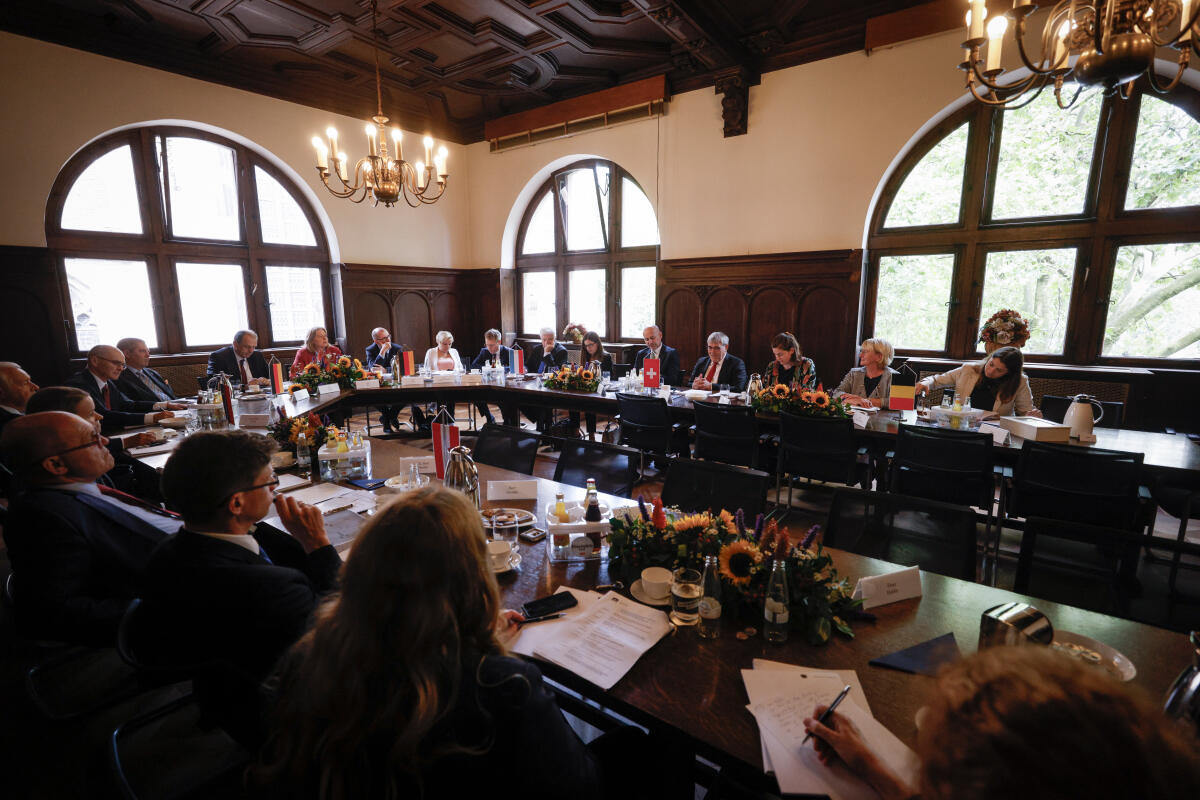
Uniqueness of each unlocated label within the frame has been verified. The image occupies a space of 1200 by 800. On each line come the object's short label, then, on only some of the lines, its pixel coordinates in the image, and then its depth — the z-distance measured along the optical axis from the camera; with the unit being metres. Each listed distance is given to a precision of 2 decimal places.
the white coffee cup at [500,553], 1.67
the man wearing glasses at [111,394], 3.60
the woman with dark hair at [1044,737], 0.50
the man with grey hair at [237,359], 5.44
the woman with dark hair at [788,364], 4.61
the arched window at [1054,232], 4.49
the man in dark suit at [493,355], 6.54
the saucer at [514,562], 1.72
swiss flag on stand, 4.68
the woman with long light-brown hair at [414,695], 0.75
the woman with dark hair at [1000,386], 3.73
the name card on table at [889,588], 1.47
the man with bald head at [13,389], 3.07
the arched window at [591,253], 7.38
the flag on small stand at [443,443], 2.10
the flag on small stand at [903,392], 3.88
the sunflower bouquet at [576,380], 4.95
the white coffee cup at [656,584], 1.50
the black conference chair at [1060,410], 3.67
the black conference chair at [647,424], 4.08
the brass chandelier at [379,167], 4.23
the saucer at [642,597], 1.49
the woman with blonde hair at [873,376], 4.30
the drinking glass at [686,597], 1.41
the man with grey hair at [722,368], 5.30
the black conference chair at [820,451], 3.44
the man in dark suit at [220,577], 1.19
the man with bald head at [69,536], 1.57
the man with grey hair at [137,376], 4.37
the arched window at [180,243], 5.48
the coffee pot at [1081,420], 2.95
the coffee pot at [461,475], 1.95
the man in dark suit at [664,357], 5.71
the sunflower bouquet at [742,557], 1.36
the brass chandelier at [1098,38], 2.00
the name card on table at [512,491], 2.30
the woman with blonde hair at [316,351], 5.84
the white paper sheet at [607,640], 1.23
